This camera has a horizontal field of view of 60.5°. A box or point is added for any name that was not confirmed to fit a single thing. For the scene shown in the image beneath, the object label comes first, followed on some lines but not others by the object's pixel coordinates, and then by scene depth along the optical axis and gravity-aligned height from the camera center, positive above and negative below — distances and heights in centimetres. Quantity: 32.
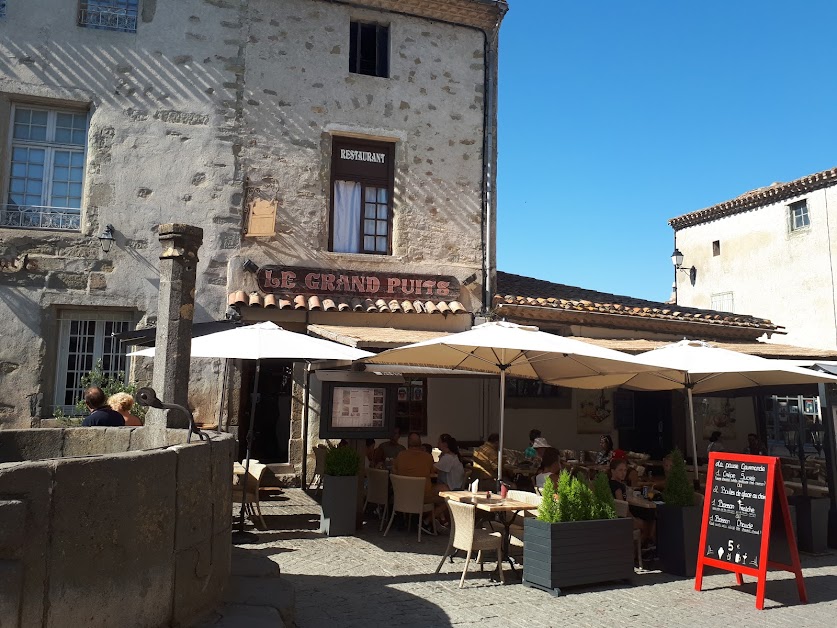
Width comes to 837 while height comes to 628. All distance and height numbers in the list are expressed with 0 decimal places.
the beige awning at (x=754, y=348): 1191 +102
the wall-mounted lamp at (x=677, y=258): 2226 +455
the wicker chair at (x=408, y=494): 789 -105
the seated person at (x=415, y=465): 817 -75
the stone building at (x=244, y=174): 1085 +360
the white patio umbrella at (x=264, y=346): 752 +54
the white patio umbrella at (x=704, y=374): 760 +38
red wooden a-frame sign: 593 -94
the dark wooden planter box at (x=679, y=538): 670 -125
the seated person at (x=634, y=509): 757 -116
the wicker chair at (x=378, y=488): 839 -106
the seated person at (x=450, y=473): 866 -88
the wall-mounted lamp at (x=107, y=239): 1088 +231
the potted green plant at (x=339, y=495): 797 -109
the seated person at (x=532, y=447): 1086 -70
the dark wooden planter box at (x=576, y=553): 600 -128
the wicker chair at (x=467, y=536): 621 -120
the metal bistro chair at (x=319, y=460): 994 -88
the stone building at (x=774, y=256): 2067 +470
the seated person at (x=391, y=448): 964 -67
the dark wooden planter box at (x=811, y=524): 780 -126
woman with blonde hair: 760 -11
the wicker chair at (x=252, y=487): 809 -104
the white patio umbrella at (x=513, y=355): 709 +51
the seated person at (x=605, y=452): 1084 -75
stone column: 585 +63
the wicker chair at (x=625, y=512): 702 -105
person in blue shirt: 663 -22
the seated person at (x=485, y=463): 948 -82
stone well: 303 -70
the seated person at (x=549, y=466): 756 -68
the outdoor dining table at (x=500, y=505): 636 -93
